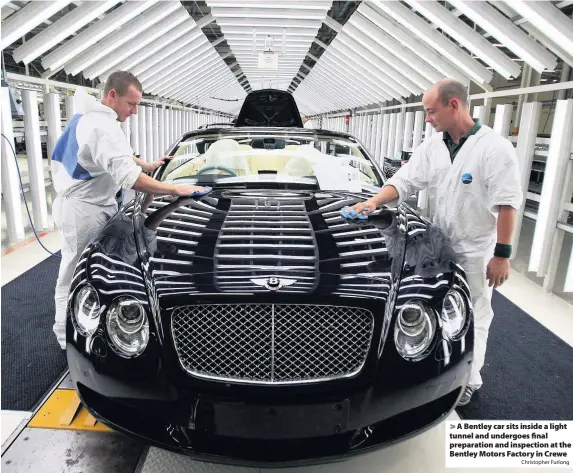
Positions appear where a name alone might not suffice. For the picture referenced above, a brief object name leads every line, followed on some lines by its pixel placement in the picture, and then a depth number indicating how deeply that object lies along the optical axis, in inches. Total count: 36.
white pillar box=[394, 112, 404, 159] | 323.2
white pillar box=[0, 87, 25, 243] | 162.7
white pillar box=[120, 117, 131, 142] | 294.6
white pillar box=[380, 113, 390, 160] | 359.3
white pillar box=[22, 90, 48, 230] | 185.8
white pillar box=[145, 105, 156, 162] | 350.3
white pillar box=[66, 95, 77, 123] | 219.0
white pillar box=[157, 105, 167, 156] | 410.3
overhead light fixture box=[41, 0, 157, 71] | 210.5
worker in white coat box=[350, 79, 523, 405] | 79.0
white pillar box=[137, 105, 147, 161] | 326.0
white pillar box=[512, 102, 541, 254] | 161.9
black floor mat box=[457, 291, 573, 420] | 86.0
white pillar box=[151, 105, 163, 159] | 376.8
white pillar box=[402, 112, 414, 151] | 300.9
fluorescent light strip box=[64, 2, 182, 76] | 226.8
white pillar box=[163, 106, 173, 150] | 438.4
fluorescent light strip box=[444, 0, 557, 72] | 155.0
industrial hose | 159.3
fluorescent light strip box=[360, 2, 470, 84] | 225.8
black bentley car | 55.7
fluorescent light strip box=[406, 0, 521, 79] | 182.2
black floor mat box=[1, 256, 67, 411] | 86.7
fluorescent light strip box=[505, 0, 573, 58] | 130.7
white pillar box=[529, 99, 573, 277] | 142.5
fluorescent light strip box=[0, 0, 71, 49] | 159.0
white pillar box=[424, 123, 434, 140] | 253.4
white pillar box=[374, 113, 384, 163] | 379.2
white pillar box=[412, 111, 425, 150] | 281.1
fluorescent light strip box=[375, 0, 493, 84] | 203.6
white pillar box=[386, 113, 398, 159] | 339.6
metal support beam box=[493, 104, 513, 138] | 174.7
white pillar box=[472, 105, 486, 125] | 197.2
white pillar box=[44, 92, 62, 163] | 200.5
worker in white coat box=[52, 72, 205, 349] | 89.4
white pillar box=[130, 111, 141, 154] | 309.0
